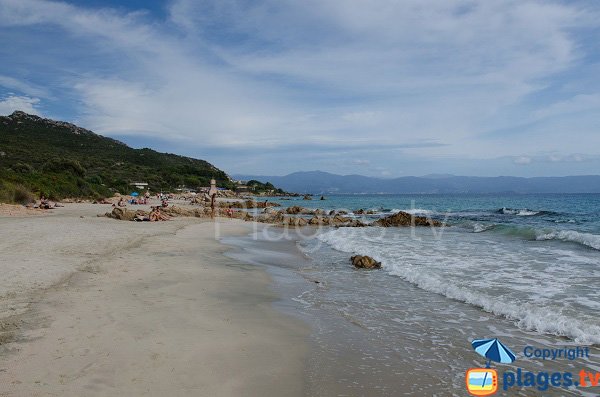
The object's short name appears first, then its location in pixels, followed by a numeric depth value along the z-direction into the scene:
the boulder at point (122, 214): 20.66
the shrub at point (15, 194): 23.49
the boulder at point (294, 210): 38.87
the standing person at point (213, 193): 26.16
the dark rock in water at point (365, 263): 11.82
